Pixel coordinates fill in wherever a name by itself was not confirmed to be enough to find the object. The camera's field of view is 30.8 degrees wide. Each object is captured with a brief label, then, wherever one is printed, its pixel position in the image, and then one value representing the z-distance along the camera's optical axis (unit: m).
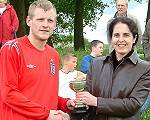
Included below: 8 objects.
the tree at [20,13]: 13.18
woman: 2.66
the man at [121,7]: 5.61
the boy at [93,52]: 5.91
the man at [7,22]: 7.60
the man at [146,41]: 6.58
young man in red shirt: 2.62
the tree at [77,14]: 18.72
